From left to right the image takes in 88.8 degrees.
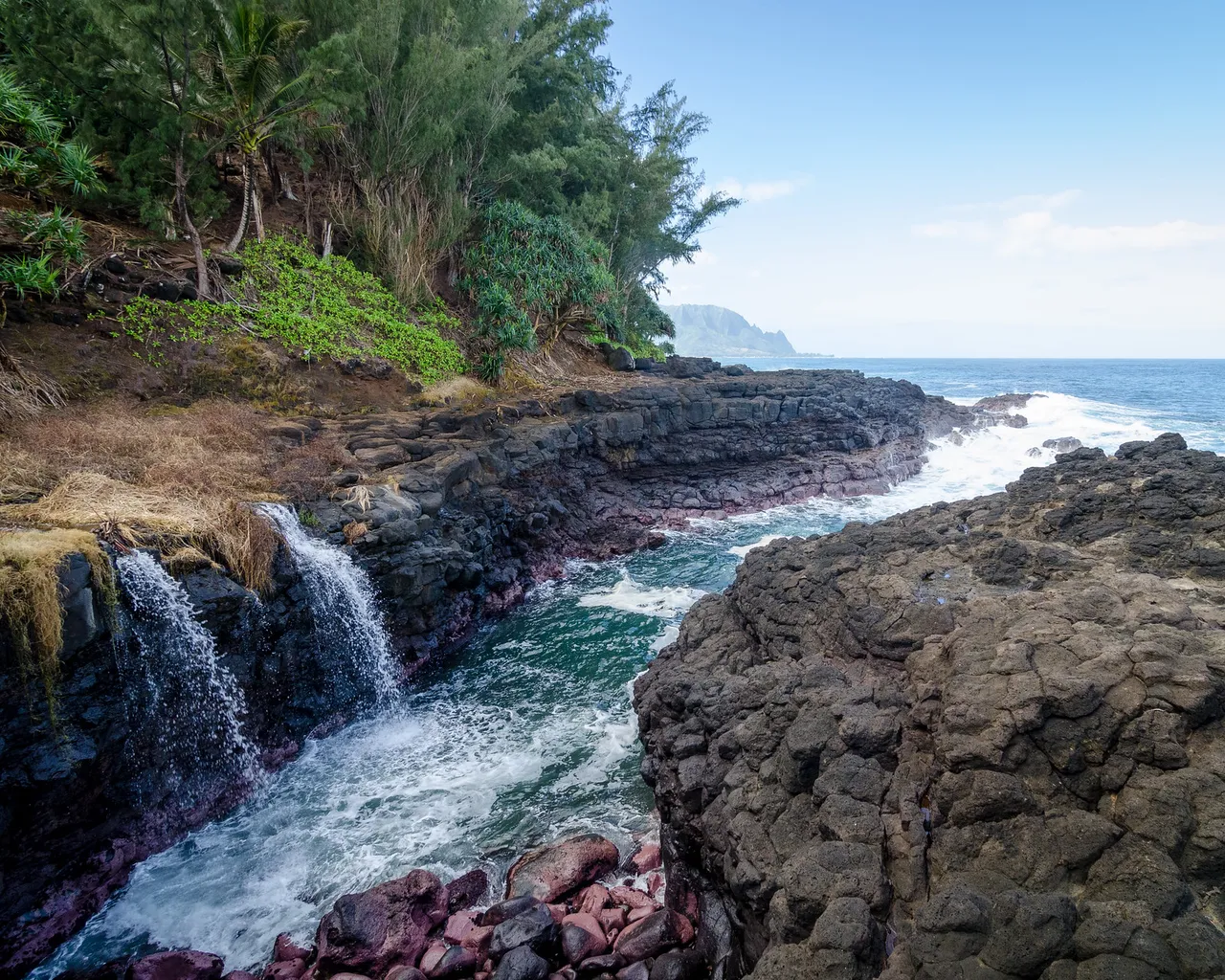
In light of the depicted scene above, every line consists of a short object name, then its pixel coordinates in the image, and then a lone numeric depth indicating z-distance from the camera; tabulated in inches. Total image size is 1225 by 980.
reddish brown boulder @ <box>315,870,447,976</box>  209.5
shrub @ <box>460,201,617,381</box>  698.2
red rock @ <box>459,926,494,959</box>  210.1
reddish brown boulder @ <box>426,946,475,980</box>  202.2
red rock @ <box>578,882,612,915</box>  222.4
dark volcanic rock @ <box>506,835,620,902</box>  232.2
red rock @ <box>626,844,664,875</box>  242.5
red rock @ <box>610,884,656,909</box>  223.5
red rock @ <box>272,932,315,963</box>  214.8
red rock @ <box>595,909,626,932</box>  216.1
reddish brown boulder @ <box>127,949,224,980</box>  205.2
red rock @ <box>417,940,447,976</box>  206.5
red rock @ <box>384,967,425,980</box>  199.9
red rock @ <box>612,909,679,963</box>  199.5
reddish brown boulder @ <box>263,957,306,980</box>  207.8
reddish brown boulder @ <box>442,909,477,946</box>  217.9
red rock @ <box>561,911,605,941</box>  208.8
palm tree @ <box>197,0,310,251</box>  462.9
